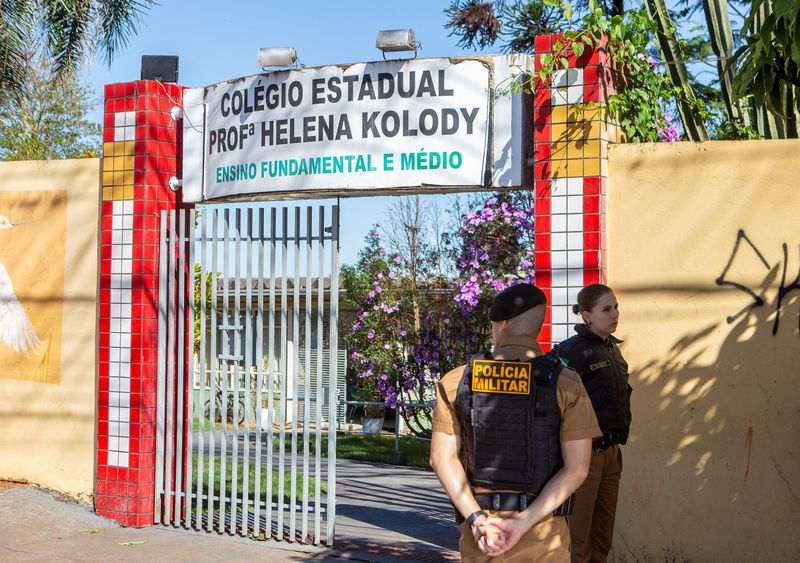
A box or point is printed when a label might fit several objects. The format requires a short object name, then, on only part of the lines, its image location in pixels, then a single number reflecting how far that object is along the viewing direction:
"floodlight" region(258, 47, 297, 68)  7.72
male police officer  3.58
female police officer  5.51
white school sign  7.11
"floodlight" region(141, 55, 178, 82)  8.25
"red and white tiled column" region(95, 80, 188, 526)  8.03
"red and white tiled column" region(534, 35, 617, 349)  6.73
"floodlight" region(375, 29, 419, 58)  7.21
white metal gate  7.38
